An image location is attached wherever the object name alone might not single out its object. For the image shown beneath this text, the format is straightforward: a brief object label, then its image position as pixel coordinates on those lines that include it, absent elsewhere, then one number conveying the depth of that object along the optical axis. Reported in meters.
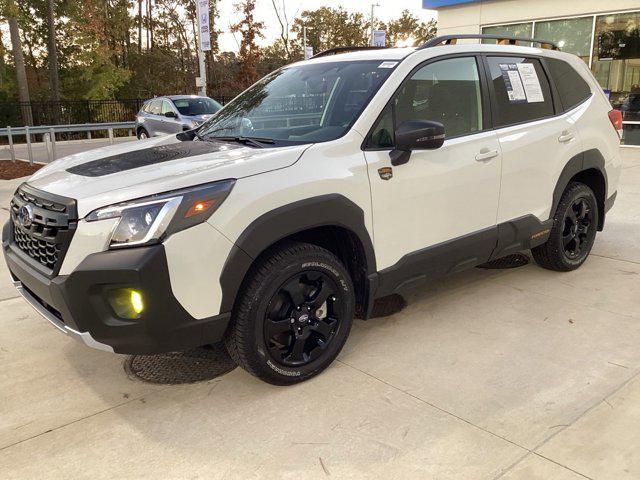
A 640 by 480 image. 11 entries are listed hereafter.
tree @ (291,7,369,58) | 46.66
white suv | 2.56
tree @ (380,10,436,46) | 59.28
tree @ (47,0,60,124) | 28.58
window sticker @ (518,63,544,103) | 4.20
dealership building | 13.01
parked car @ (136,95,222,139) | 14.66
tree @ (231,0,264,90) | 32.16
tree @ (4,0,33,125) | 27.11
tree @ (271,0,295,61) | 39.86
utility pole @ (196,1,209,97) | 20.48
